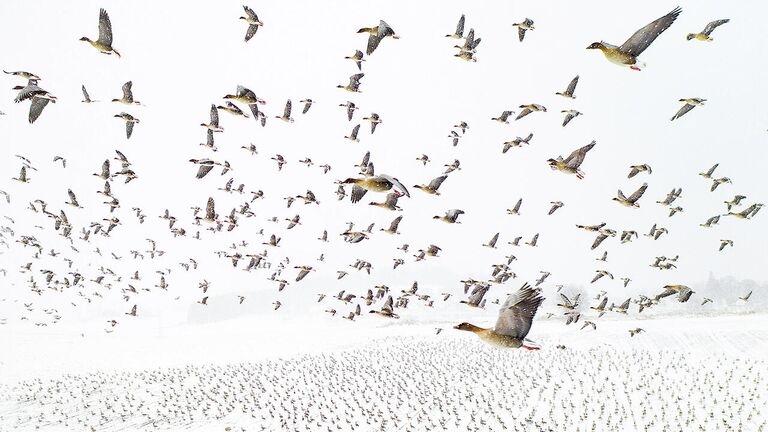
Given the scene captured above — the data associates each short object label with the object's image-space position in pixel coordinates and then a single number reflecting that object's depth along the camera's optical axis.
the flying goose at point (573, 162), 9.23
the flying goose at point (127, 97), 11.64
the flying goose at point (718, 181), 14.82
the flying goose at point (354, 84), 13.22
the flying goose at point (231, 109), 11.32
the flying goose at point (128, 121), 12.78
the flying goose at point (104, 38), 8.72
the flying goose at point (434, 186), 11.38
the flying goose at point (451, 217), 12.02
